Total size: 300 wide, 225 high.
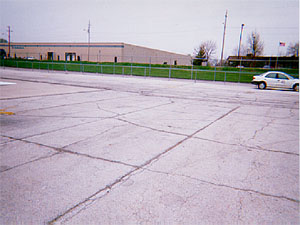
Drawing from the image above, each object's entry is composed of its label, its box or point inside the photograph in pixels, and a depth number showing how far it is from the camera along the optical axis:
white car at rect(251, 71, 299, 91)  21.55
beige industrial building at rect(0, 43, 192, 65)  63.06
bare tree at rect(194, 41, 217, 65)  48.88
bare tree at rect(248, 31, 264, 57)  56.66
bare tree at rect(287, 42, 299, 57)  59.87
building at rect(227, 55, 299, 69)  38.10
